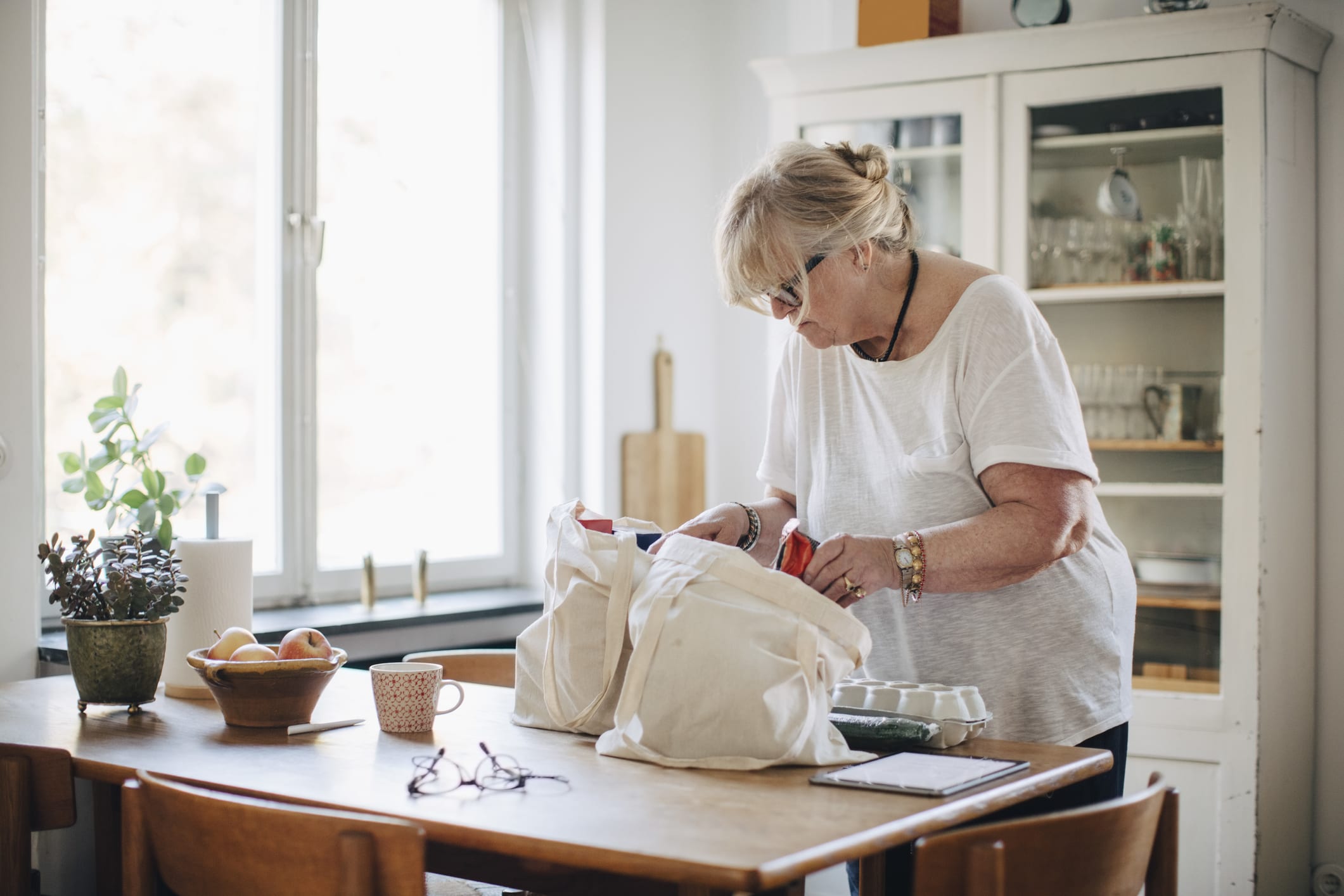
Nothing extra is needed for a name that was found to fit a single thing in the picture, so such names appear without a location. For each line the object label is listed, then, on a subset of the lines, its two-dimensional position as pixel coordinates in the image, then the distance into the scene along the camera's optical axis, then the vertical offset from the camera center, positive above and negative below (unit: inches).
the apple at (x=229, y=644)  60.9 -10.1
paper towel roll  68.9 -9.4
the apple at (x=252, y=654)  59.7 -10.4
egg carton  53.4 -11.8
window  92.9 +14.1
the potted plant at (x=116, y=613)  63.1 -9.1
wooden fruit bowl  58.2 -11.8
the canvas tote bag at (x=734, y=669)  48.0 -9.0
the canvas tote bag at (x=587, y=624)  53.7 -8.1
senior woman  58.6 -1.4
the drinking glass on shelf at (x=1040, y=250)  112.9 +16.7
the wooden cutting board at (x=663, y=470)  126.7 -3.4
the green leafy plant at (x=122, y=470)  79.2 -2.3
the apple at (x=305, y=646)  59.9 -10.1
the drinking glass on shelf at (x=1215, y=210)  105.4 +19.1
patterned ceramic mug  57.7 -11.9
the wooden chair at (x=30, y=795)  53.9 -15.4
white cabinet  102.7 +12.8
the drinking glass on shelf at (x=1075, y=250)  113.5 +16.8
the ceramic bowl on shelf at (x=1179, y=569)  105.3 -11.4
